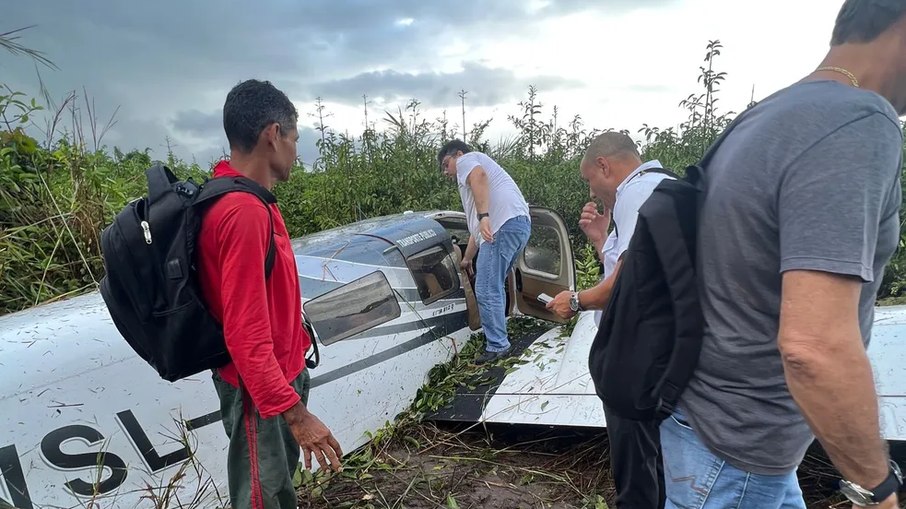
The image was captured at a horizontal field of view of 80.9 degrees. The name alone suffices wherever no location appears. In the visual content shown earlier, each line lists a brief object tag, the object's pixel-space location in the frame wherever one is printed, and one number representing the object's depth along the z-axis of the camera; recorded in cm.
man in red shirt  171
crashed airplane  203
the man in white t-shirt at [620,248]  189
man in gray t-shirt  94
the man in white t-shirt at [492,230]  446
